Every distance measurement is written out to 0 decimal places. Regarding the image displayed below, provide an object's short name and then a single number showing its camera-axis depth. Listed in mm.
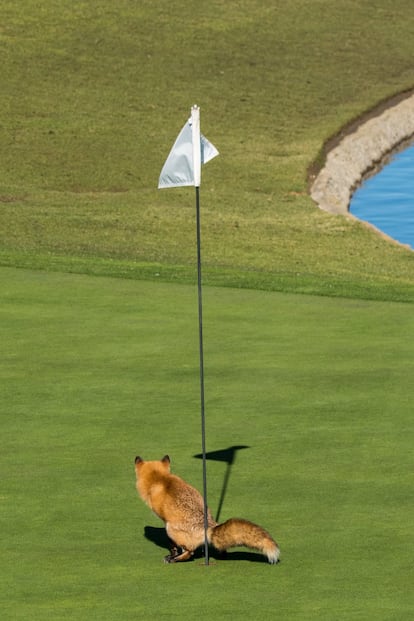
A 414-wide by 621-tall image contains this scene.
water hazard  59162
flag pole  16391
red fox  15812
